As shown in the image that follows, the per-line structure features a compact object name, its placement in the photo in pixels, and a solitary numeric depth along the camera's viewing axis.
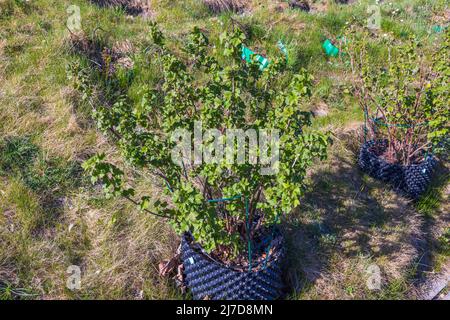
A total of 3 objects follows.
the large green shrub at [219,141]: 2.48
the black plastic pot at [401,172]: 4.11
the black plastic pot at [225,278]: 2.83
